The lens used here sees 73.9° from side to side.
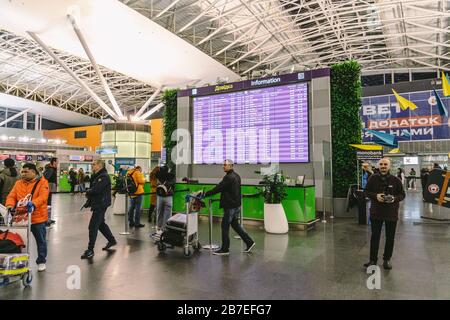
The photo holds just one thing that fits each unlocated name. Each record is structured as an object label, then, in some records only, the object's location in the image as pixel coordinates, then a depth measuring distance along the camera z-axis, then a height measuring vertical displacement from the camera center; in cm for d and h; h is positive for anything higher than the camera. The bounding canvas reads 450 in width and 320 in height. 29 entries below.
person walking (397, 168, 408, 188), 1885 -49
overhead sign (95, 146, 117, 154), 2242 +139
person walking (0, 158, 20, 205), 549 -17
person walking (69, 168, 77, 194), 1981 -66
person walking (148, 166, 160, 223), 834 -81
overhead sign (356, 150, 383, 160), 838 +31
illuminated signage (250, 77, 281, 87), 891 +260
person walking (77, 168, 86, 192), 1990 -76
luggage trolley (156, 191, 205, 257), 496 -105
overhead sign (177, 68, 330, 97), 862 +263
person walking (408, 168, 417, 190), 2123 -114
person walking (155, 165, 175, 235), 601 -56
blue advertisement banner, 2169 +366
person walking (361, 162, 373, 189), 822 -14
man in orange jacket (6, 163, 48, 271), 397 -39
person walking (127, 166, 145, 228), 739 -77
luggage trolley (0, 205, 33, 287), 334 -101
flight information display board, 859 +128
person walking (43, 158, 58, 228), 755 -16
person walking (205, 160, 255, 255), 491 -59
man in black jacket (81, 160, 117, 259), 487 -49
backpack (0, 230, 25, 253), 347 -87
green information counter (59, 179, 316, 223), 714 -93
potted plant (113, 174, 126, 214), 980 -118
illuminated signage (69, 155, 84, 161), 2403 +87
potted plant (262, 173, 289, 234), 673 -84
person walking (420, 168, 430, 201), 1264 -38
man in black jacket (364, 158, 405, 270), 407 -53
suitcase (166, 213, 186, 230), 505 -92
